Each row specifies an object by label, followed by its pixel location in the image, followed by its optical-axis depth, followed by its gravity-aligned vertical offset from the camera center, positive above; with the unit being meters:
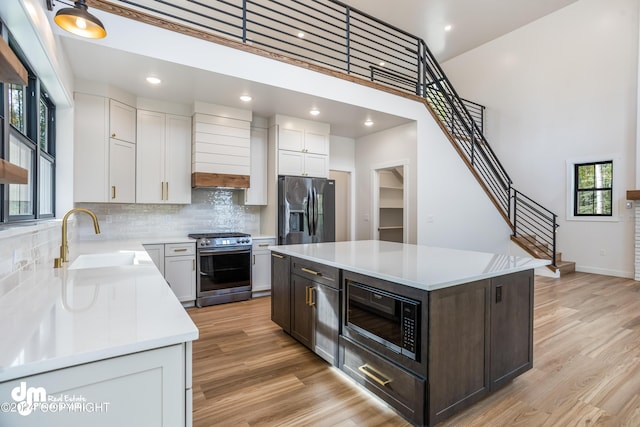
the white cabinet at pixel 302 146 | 4.86 +0.99
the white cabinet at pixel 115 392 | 0.80 -0.50
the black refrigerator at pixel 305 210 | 4.71 +0.00
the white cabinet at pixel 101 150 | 3.53 +0.67
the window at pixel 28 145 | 1.71 +0.42
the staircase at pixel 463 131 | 5.39 +1.56
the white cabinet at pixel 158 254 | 3.84 -0.54
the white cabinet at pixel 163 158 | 4.11 +0.66
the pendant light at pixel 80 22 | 1.67 +0.99
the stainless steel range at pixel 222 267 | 4.11 -0.76
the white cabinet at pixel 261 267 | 4.52 -0.81
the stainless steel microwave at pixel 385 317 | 1.81 -0.65
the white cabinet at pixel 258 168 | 4.91 +0.64
